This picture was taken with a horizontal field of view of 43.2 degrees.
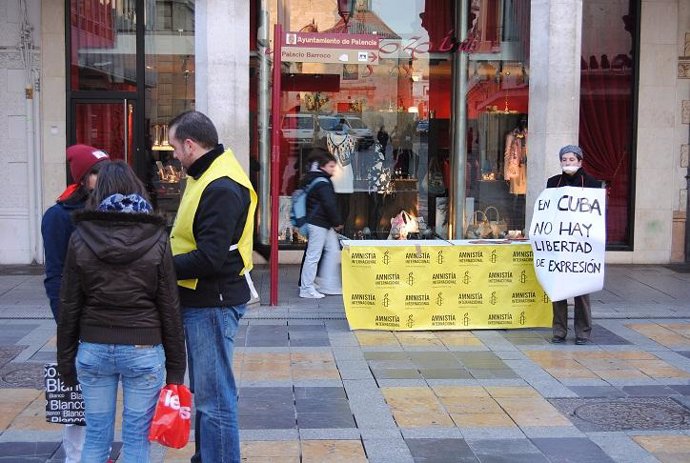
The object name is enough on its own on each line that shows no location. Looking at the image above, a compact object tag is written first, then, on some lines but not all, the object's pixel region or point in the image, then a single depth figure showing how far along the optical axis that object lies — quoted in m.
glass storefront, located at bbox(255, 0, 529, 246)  13.61
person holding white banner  8.38
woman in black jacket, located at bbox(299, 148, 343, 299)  10.62
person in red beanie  4.62
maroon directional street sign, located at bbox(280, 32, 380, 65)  12.83
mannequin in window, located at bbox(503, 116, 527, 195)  13.80
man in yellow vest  4.27
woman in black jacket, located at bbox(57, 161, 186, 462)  3.88
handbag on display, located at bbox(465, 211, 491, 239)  13.89
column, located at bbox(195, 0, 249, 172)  10.12
